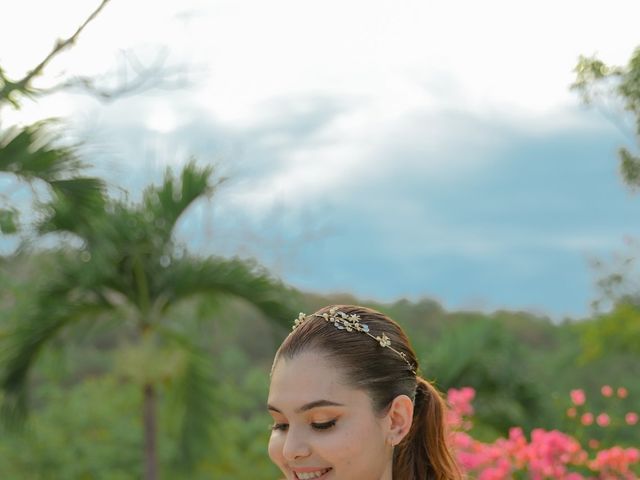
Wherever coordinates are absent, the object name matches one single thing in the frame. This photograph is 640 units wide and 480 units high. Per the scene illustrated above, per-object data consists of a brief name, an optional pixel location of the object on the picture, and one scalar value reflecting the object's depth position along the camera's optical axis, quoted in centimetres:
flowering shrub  820
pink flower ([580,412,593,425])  946
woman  231
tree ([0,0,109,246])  639
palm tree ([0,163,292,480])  905
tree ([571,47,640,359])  867
